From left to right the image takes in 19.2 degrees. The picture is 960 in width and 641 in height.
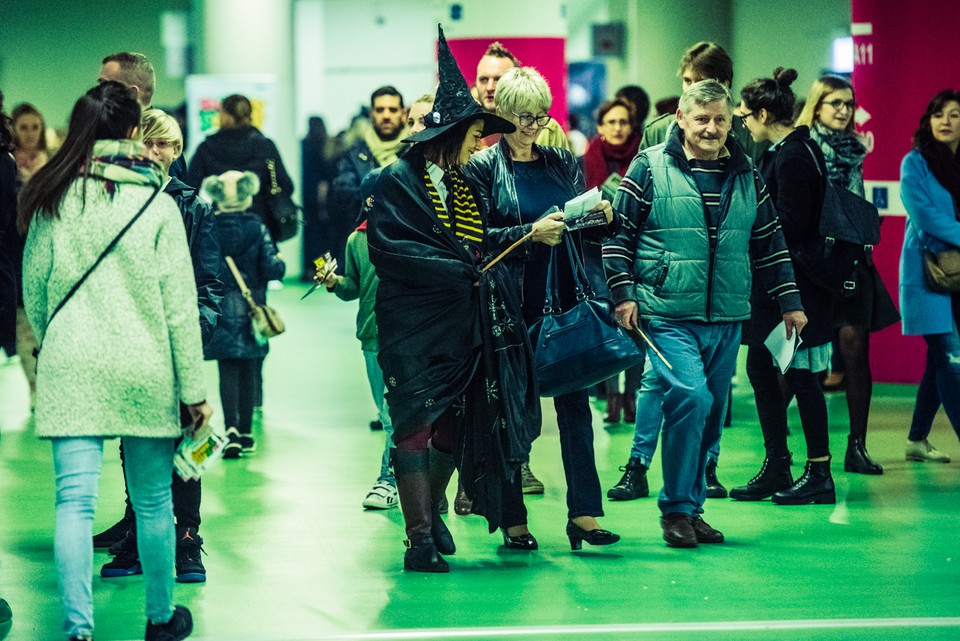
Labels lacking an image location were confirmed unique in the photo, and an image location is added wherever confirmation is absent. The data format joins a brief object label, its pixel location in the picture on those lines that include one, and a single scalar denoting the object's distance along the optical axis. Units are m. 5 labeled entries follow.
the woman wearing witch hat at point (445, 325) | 10.22
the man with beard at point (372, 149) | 16.02
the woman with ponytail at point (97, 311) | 8.19
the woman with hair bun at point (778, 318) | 12.63
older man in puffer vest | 10.98
